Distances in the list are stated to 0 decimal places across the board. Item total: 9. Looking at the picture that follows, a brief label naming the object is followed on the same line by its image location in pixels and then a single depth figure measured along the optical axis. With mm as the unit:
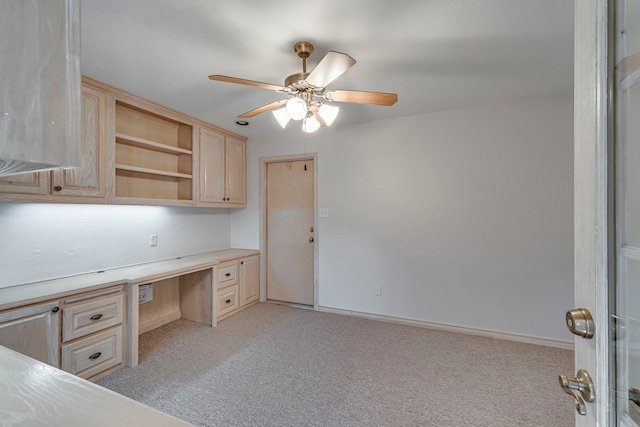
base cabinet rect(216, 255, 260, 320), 3393
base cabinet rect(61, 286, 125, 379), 1993
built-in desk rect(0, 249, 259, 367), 1934
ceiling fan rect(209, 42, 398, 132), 1678
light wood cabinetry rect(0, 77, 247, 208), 2207
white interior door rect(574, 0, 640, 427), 569
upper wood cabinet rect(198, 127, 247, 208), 3463
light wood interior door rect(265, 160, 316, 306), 3916
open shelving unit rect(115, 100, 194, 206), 2848
